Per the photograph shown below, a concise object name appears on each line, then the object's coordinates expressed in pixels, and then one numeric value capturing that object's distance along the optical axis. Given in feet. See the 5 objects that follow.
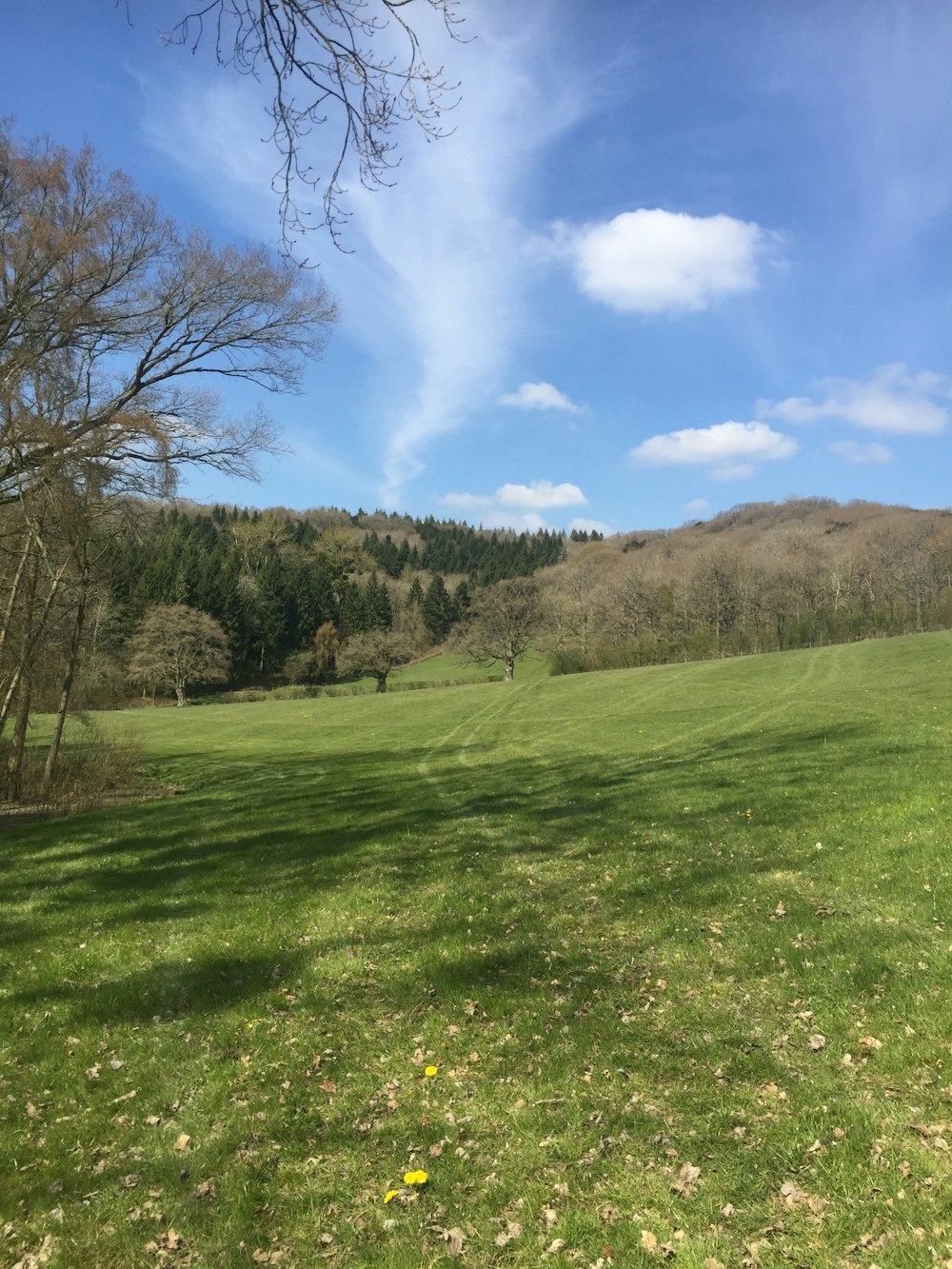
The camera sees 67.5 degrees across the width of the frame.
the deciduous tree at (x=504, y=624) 227.40
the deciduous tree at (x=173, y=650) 236.84
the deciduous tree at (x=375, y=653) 238.07
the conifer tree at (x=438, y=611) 383.04
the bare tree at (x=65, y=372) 41.68
